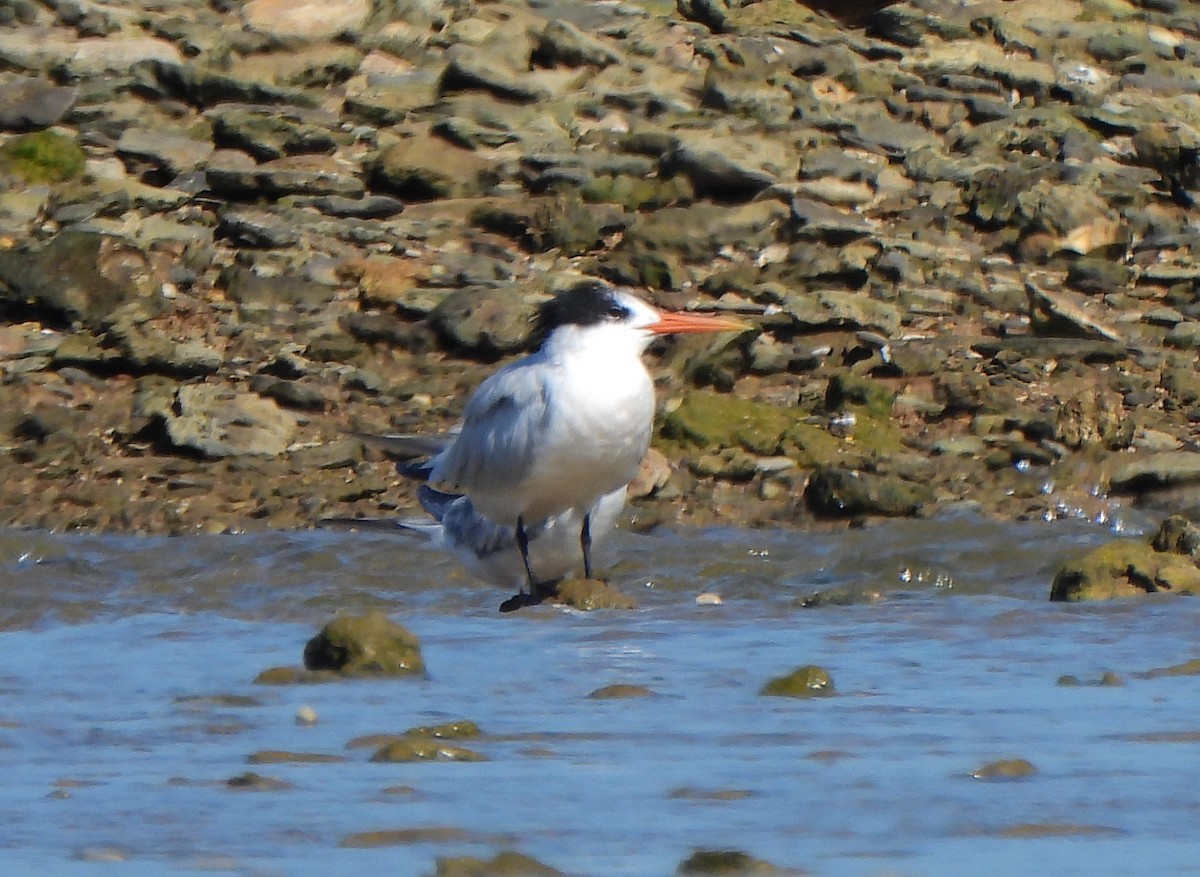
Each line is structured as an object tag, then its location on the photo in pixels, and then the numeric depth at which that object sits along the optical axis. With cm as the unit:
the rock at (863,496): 1934
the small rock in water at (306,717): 990
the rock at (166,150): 2637
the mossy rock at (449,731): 934
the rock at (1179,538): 1555
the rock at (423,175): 2625
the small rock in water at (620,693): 1070
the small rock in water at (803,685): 1055
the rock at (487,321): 2256
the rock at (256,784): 822
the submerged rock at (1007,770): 827
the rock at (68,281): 2291
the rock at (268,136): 2683
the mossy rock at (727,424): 2095
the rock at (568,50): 2989
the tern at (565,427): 1559
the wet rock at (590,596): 1534
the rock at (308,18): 3027
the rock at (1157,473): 1956
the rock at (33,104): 2736
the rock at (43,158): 2612
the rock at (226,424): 2095
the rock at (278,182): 2567
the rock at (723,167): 2583
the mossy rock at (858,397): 2148
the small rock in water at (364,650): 1140
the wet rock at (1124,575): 1428
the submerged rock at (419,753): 879
